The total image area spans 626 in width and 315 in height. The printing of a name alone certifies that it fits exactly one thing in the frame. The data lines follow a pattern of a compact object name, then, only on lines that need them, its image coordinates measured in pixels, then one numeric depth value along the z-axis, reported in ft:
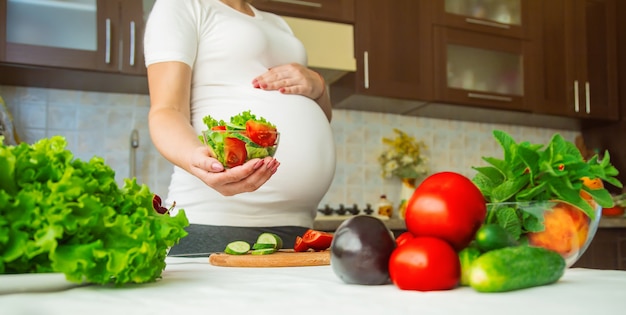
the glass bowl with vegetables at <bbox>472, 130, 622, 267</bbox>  2.07
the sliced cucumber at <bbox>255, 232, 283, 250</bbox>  2.99
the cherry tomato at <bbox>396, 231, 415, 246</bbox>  2.06
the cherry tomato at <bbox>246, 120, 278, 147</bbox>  2.63
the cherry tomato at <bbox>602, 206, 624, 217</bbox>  9.74
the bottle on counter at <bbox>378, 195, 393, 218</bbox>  9.20
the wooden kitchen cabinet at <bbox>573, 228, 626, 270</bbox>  9.25
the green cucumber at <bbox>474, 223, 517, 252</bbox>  1.84
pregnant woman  3.81
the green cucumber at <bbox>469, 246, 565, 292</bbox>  1.69
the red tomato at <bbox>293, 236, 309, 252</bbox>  3.03
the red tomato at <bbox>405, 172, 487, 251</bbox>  1.87
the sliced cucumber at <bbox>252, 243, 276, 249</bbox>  2.93
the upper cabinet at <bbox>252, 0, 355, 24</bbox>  8.04
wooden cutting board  2.69
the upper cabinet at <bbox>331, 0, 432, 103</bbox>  8.70
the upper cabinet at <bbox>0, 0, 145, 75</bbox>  6.97
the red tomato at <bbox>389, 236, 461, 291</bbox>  1.75
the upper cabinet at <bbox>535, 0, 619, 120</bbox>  10.21
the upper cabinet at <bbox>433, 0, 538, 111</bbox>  9.30
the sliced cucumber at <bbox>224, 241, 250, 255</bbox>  2.89
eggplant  1.89
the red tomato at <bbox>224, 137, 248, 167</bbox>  2.64
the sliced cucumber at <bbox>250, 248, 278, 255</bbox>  2.86
